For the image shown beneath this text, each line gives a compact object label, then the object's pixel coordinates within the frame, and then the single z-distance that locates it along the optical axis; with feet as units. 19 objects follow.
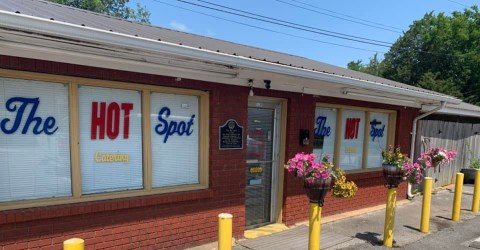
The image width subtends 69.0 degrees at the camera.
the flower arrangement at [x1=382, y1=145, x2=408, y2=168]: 16.47
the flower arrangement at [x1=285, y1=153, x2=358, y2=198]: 12.68
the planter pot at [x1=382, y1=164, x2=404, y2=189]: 16.38
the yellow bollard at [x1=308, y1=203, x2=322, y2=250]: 12.98
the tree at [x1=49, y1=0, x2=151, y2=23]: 106.93
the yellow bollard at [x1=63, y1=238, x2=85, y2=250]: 6.88
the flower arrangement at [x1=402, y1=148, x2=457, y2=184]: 16.61
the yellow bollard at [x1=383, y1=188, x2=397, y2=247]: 16.63
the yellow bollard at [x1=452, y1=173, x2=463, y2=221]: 21.58
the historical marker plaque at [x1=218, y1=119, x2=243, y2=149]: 16.17
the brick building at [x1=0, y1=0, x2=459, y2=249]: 11.21
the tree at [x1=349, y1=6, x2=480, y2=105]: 103.76
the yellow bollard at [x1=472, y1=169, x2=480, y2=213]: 24.01
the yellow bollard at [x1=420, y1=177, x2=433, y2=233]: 18.92
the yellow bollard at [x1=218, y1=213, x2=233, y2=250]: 9.55
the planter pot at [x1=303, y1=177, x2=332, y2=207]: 12.68
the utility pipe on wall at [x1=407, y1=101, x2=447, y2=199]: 26.86
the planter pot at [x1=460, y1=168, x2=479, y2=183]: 36.52
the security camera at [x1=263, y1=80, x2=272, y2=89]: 16.94
